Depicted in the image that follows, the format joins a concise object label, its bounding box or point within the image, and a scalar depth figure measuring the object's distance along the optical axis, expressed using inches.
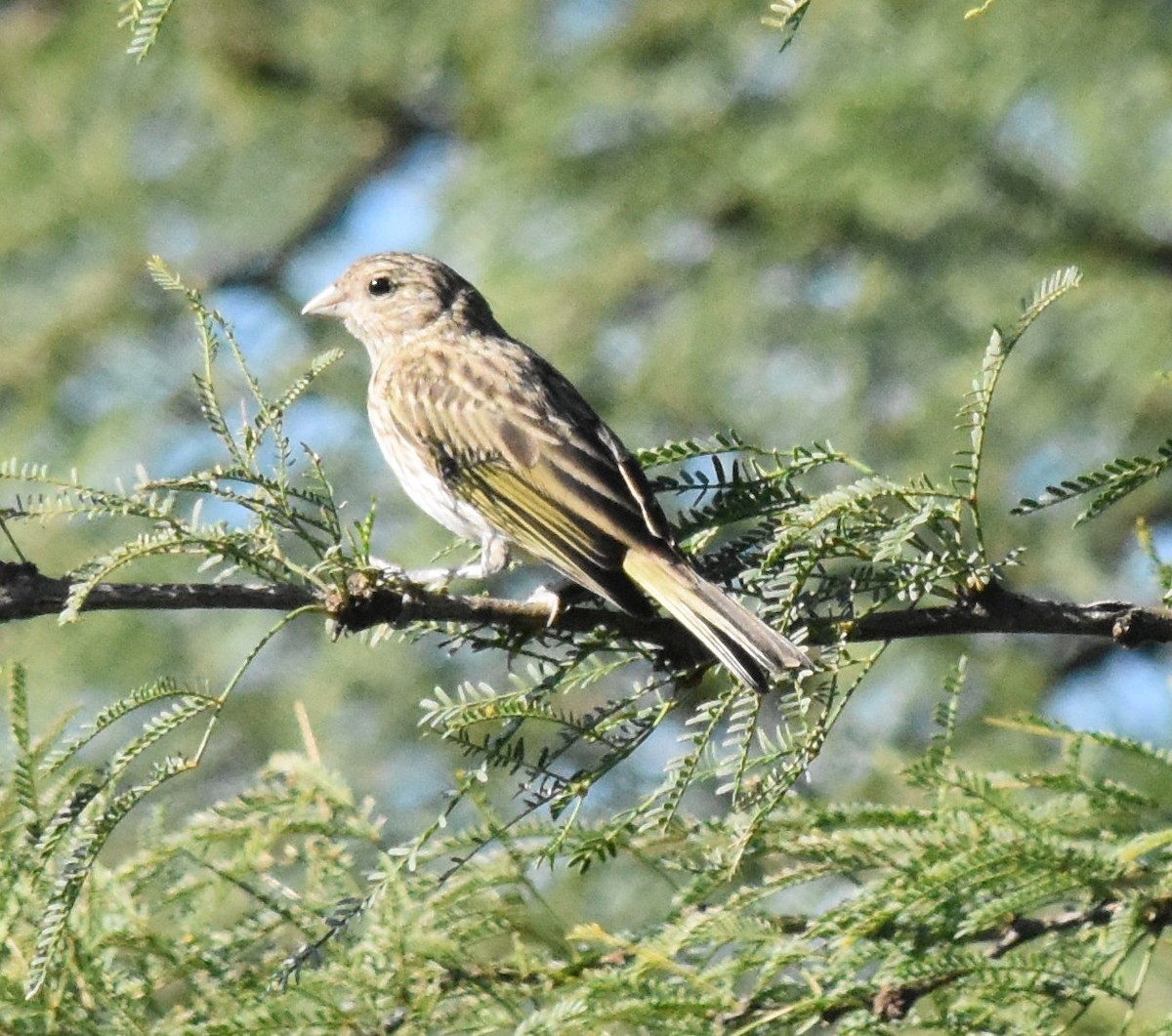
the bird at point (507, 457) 261.6
